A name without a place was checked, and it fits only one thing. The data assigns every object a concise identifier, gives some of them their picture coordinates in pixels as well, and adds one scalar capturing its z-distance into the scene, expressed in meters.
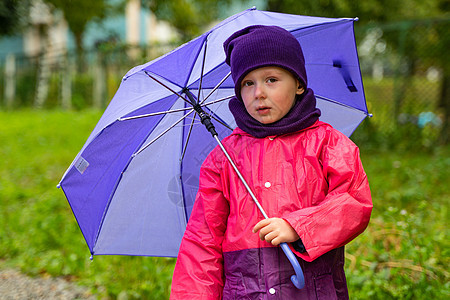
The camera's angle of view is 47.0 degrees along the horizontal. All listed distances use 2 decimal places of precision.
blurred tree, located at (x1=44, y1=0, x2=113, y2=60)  11.05
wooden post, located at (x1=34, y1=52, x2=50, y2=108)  16.78
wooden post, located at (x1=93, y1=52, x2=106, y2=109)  13.38
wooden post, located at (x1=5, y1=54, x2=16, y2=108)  17.47
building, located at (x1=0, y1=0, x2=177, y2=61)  21.86
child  1.83
